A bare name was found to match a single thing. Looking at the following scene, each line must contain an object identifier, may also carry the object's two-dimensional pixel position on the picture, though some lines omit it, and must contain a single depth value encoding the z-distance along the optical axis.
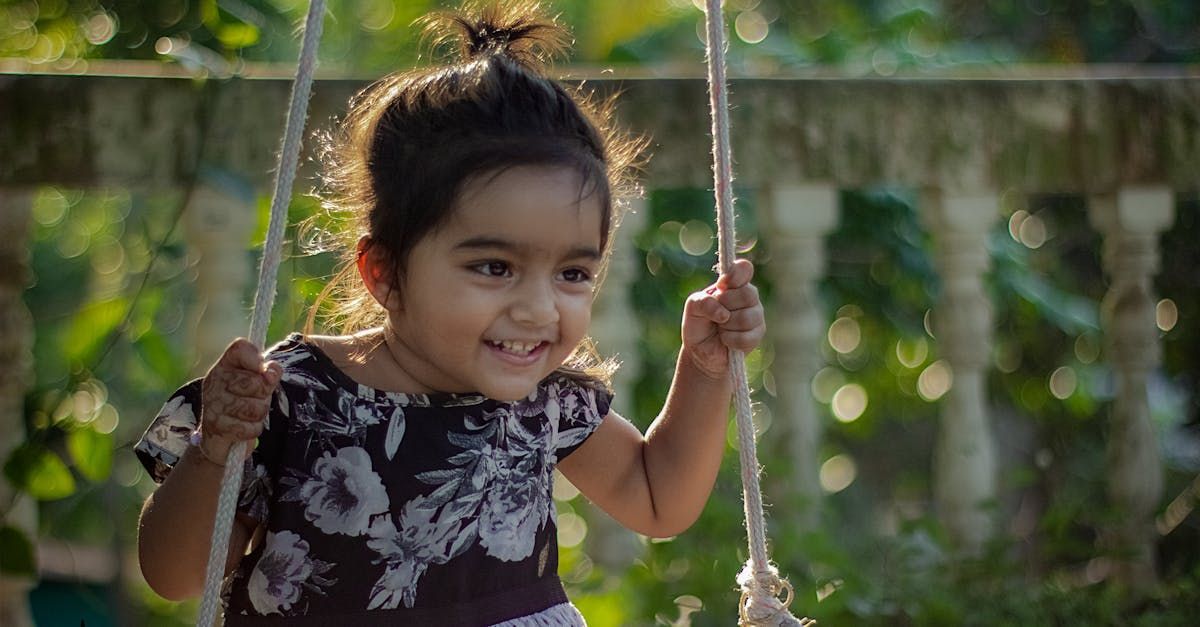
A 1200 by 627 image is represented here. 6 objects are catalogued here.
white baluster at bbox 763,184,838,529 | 4.64
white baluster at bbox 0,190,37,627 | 4.11
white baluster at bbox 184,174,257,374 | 4.29
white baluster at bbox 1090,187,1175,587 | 4.88
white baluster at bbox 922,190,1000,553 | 4.82
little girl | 2.79
